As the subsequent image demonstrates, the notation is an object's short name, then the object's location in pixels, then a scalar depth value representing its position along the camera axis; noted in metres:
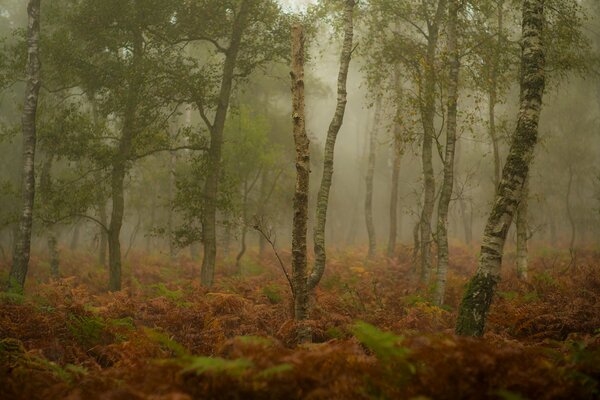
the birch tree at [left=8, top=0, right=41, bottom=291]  13.14
